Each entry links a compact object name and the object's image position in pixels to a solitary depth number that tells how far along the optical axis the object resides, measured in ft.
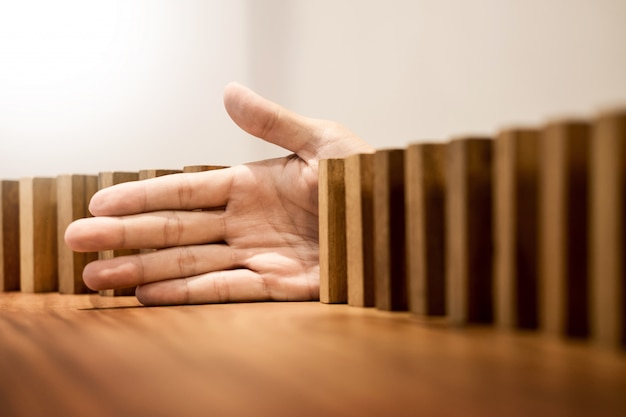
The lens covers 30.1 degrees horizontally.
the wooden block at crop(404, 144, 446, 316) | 1.52
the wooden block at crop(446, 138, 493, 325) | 1.45
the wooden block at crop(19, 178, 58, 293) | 2.12
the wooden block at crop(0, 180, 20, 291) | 2.18
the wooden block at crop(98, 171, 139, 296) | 1.96
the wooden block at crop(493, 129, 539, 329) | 1.40
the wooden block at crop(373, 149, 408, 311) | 1.59
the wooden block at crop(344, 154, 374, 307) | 1.64
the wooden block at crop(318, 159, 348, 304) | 1.71
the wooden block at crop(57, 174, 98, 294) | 2.05
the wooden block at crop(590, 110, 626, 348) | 1.27
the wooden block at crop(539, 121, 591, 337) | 1.34
